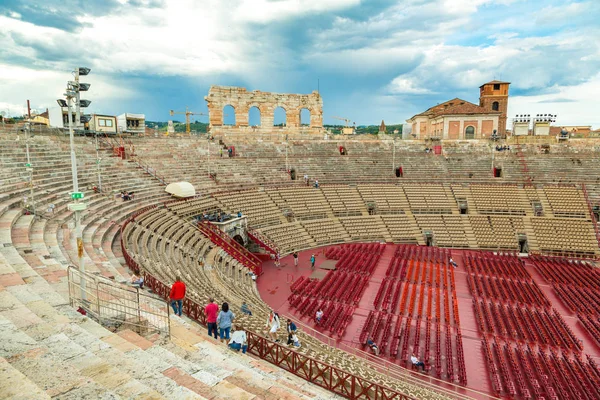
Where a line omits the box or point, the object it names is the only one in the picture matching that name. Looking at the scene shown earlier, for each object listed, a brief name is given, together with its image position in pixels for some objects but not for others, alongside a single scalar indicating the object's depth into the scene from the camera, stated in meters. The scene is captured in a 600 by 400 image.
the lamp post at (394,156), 40.09
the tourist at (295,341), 10.98
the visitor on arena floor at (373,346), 13.84
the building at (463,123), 45.88
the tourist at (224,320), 9.15
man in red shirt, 9.97
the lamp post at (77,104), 9.03
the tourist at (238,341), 9.08
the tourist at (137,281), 11.14
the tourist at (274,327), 10.77
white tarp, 25.19
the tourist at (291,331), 10.96
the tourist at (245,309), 13.04
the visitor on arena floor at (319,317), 16.19
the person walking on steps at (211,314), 9.36
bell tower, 53.75
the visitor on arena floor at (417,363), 12.80
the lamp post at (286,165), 37.94
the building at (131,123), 34.75
